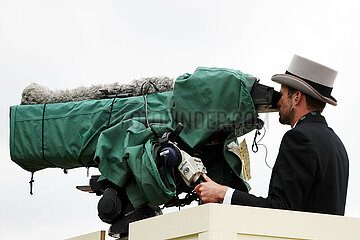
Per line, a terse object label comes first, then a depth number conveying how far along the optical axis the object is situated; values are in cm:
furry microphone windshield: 720
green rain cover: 652
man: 544
